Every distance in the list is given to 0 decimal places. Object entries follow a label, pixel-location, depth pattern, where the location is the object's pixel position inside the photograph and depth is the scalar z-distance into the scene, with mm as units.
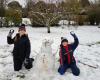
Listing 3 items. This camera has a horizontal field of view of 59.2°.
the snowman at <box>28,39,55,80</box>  1923
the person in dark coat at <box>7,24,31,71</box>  2091
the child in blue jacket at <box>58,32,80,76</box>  2060
